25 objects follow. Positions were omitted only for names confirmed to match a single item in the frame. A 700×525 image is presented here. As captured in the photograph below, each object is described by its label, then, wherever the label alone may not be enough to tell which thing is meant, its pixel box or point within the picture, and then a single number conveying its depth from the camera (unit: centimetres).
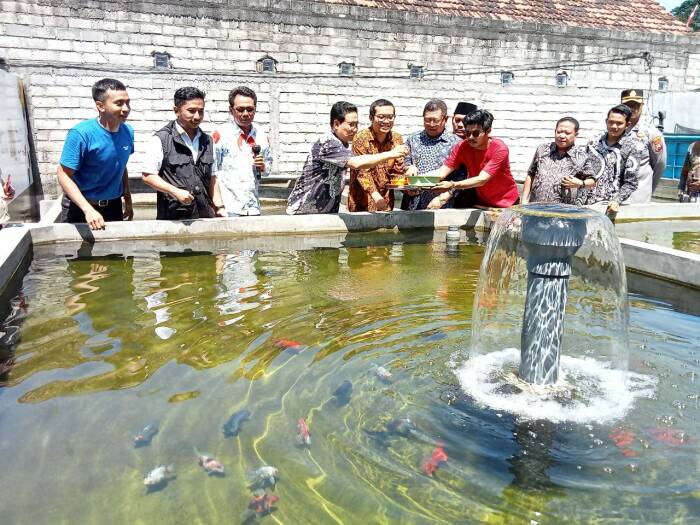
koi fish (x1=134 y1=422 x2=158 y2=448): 259
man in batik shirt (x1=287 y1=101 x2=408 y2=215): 571
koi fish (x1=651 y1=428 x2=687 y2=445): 270
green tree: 6093
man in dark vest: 536
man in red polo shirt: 601
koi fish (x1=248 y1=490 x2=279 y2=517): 218
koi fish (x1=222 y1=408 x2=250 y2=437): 271
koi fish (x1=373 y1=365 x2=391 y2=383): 329
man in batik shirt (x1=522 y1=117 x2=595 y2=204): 621
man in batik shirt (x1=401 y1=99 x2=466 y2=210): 671
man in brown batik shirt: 586
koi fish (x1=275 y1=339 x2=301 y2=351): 367
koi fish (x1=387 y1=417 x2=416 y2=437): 275
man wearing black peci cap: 713
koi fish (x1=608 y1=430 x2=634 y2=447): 268
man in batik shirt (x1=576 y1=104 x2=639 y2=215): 644
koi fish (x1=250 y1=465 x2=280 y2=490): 233
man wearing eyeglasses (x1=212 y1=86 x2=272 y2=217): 565
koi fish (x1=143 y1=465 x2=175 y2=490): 231
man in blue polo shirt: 505
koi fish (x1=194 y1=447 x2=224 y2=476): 241
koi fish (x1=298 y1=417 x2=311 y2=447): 262
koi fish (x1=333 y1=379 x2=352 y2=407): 303
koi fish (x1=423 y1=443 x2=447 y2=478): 245
